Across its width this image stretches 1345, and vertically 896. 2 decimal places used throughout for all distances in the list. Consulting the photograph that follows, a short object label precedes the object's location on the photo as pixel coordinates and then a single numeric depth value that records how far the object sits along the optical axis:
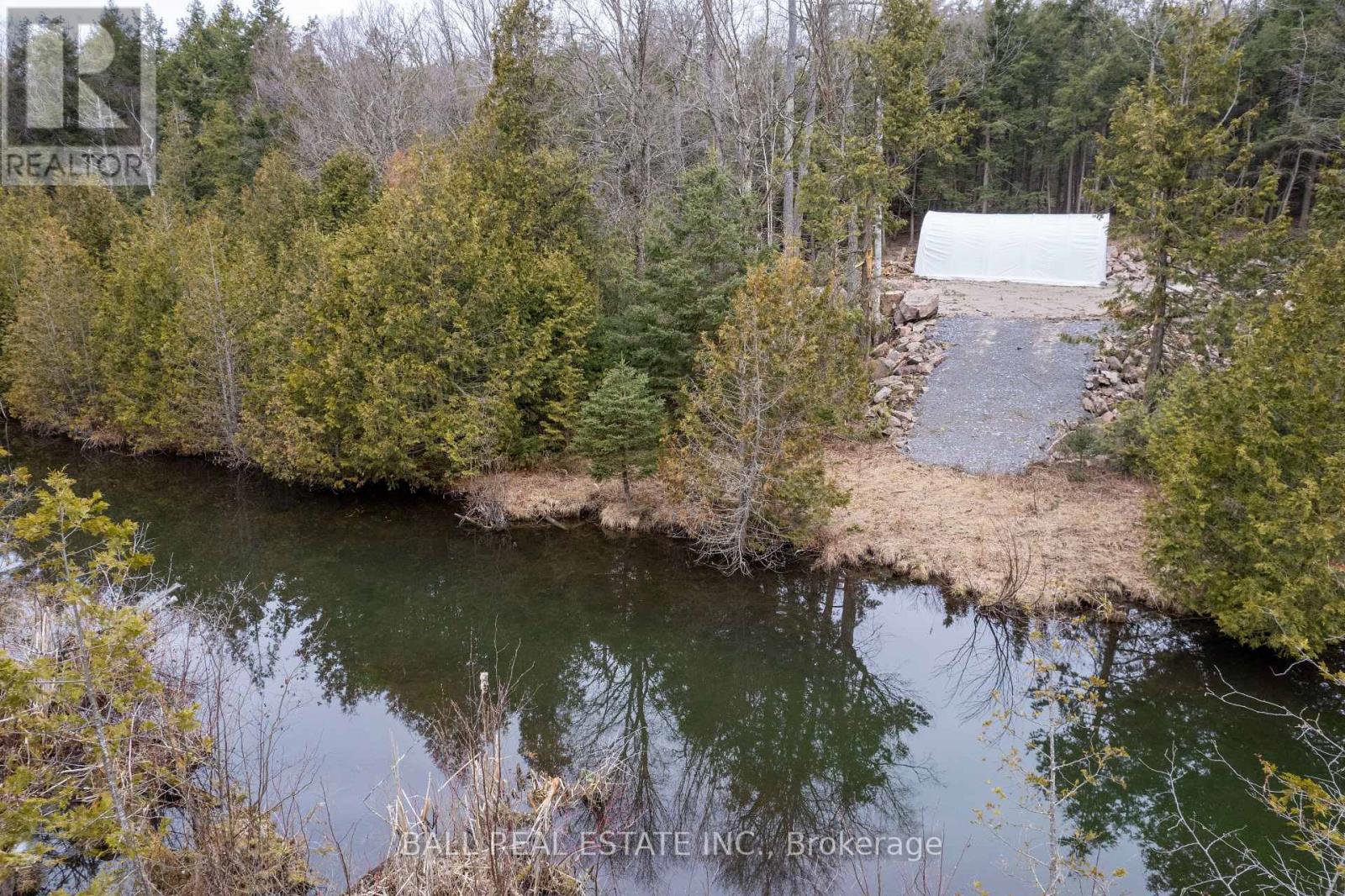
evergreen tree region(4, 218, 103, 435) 25.11
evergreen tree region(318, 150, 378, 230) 27.16
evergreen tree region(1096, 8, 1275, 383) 16.91
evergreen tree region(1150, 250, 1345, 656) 11.02
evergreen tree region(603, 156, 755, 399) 18.83
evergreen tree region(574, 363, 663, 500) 17.56
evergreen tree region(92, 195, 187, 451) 23.66
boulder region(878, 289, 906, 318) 26.84
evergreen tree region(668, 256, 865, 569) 14.59
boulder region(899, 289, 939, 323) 26.92
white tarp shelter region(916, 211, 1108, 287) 30.23
